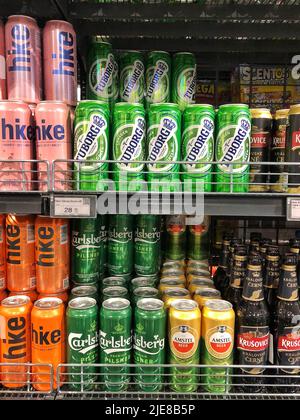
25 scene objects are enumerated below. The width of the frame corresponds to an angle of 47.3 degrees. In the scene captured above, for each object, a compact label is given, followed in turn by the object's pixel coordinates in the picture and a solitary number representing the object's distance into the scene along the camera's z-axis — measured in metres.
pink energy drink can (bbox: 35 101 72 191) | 1.07
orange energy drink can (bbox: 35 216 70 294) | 1.19
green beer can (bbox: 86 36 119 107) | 1.29
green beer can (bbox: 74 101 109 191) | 1.08
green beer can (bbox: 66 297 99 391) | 1.11
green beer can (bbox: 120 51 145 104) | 1.32
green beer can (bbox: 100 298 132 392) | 1.10
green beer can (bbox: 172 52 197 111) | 1.33
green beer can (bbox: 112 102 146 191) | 1.08
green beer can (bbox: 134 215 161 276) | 1.35
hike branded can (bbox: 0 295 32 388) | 1.11
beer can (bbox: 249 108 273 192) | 1.16
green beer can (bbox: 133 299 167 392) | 1.10
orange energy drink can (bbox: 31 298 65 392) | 1.10
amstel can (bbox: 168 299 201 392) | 1.09
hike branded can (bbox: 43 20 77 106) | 1.19
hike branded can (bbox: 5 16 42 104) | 1.16
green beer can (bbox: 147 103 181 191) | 1.09
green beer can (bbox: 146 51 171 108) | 1.32
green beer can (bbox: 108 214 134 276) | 1.33
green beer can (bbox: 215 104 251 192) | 1.09
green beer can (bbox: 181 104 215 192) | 1.09
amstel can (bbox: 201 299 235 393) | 1.10
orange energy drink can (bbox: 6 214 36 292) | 1.20
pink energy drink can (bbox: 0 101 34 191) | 1.05
